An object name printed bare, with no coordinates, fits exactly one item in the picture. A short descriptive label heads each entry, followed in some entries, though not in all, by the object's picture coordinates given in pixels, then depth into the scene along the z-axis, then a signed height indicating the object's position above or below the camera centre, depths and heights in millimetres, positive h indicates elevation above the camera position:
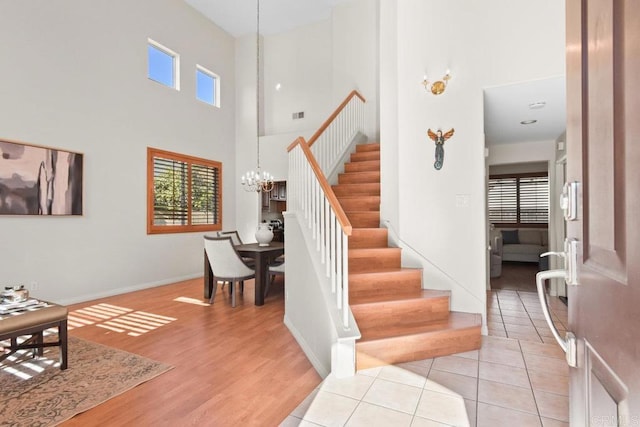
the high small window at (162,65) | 5930 +2946
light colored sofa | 7934 -755
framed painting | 4027 +488
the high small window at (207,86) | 7056 +2975
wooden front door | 526 +15
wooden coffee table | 2318 -836
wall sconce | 3428 +1431
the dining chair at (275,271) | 4688 -831
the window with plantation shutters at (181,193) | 5930 +462
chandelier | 7214 +2608
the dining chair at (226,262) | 4297 -648
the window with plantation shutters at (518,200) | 8516 +400
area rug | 2041 -1261
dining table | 4395 -680
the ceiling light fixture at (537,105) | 3598 +1267
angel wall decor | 3447 +789
